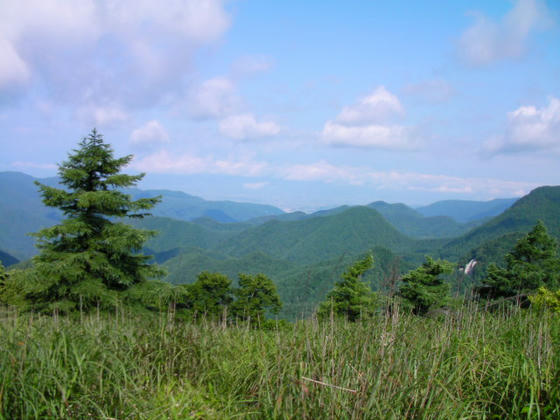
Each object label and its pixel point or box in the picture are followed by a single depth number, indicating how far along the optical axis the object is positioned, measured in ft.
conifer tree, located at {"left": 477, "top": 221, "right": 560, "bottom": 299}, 66.44
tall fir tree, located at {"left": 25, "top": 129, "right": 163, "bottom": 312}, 43.75
